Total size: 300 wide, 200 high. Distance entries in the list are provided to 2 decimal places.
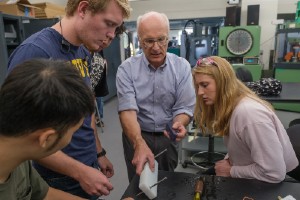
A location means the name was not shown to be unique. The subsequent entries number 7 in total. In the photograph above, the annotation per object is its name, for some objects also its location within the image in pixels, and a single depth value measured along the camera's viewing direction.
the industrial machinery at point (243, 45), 4.39
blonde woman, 1.03
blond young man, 0.84
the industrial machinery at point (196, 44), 5.12
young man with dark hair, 0.52
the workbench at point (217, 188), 0.86
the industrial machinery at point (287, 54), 4.02
